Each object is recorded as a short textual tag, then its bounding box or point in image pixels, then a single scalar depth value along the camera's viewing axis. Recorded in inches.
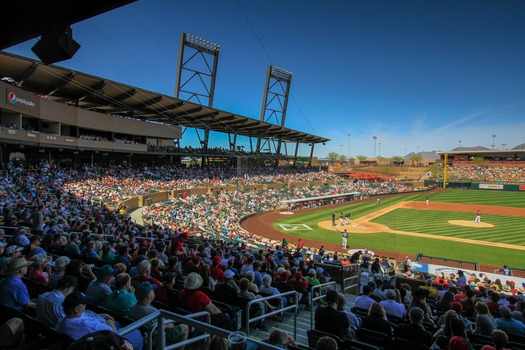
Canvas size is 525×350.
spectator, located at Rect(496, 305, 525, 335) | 221.3
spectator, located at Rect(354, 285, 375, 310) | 253.1
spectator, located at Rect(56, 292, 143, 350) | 120.8
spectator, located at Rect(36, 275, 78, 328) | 139.2
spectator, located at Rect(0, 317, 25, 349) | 114.1
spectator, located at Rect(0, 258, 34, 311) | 162.7
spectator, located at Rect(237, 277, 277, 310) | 224.7
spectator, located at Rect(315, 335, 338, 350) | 114.4
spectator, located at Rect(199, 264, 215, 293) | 243.0
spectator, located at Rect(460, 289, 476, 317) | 274.1
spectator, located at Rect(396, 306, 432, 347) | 175.5
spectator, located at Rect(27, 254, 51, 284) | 207.0
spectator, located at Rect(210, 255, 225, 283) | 283.1
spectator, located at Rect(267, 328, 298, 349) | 124.5
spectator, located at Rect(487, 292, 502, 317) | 269.1
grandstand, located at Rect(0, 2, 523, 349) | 241.1
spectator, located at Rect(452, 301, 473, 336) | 211.3
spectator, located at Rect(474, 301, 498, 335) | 210.5
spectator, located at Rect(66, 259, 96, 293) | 211.9
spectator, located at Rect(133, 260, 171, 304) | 201.5
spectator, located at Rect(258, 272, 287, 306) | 259.6
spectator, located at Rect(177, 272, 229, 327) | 182.1
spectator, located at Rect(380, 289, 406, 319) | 240.2
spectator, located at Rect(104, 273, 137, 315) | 172.2
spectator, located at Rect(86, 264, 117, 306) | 186.5
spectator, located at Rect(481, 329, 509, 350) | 154.1
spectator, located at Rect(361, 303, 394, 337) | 190.7
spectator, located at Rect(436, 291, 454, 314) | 275.3
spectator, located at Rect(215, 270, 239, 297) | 231.3
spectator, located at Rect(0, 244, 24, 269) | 228.3
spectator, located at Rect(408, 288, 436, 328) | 231.9
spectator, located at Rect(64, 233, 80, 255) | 307.1
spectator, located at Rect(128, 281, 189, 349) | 150.5
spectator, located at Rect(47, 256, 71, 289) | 218.4
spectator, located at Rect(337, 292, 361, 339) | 193.3
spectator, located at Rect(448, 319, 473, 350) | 147.5
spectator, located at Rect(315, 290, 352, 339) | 184.9
